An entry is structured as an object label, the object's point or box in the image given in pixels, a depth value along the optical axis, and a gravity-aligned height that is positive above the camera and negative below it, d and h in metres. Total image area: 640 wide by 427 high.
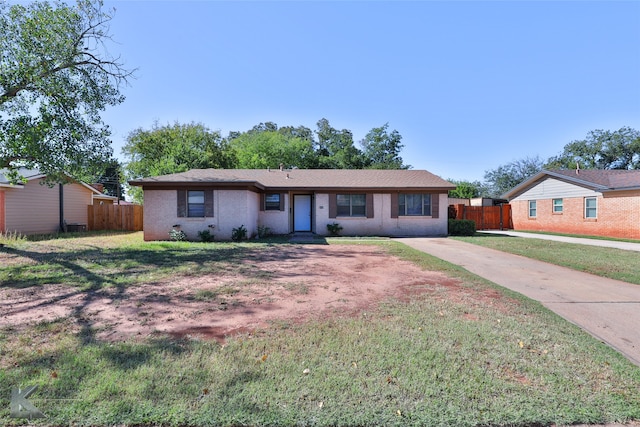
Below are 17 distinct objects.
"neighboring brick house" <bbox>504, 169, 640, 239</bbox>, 15.94 +0.57
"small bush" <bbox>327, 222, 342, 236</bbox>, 16.58 -0.69
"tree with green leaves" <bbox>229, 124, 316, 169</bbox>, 34.28 +7.40
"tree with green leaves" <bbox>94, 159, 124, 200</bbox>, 47.94 +5.30
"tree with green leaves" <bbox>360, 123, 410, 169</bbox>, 44.03 +9.53
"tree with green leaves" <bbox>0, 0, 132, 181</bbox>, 10.03 +4.40
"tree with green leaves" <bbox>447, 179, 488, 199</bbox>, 33.03 +2.24
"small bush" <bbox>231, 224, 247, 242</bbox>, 13.92 -0.76
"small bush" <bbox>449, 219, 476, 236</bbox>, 18.03 -0.77
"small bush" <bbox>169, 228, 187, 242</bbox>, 13.80 -0.82
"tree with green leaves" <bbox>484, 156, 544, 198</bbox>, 45.75 +5.89
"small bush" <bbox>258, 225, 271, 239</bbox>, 15.76 -0.79
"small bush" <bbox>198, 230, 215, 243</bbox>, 13.77 -0.86
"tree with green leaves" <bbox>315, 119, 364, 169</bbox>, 40.22 +9.67
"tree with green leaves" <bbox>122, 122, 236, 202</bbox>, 26.17 +5.83
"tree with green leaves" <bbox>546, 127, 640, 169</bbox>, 38.44 +7.68
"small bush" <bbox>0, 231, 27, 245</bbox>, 12.01 -0.82
